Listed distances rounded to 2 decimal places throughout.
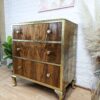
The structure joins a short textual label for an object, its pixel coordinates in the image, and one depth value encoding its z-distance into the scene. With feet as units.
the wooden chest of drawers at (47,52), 4.16
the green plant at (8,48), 7.12
